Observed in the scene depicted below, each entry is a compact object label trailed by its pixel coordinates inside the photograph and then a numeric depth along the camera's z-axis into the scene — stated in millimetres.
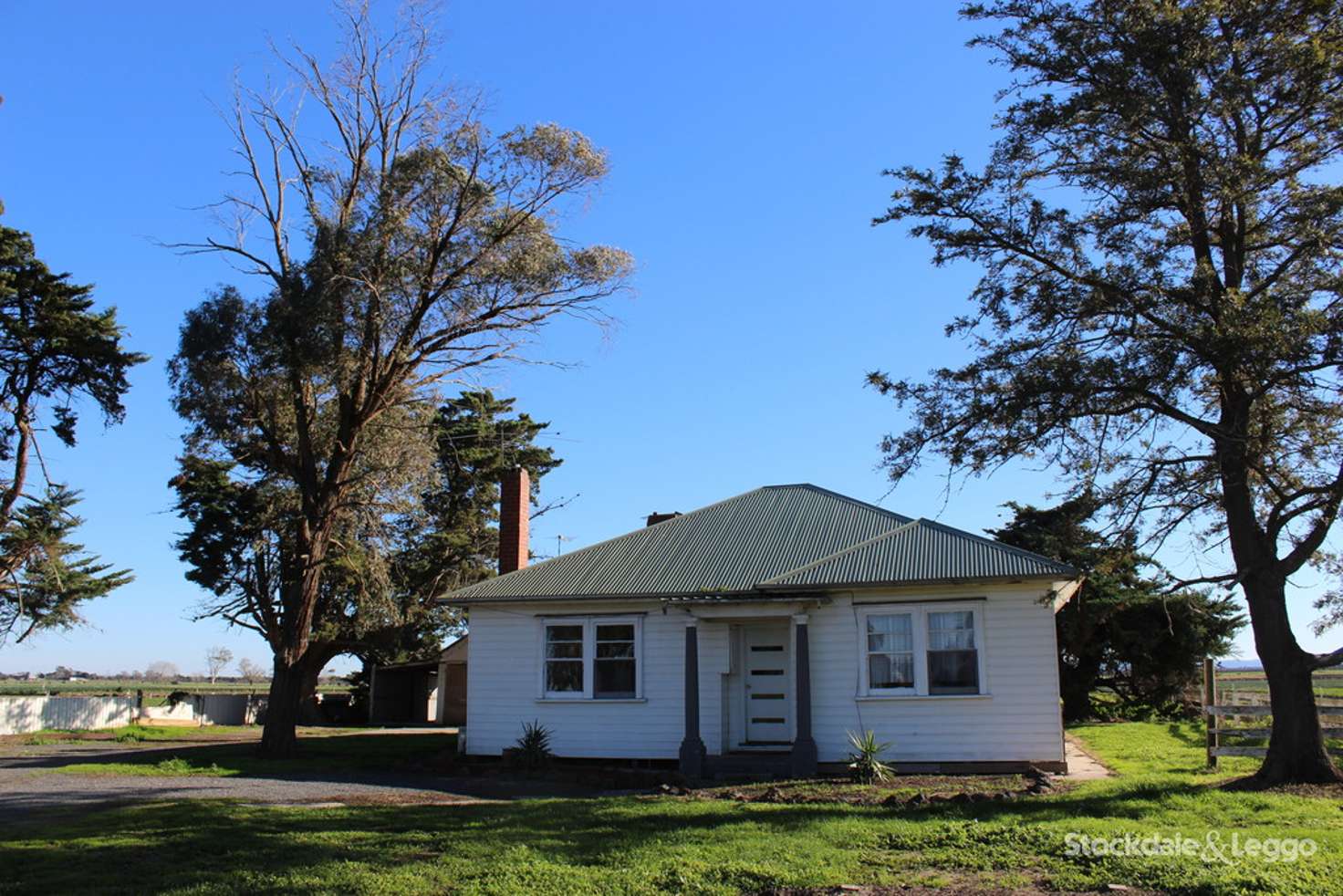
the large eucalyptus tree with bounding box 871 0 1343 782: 11719
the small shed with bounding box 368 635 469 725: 41312
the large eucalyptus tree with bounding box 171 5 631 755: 21234
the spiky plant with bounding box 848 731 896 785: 14414
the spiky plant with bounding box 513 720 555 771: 17250
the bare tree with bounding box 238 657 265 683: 148300
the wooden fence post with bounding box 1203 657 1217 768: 14917
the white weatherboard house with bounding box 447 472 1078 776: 15484
